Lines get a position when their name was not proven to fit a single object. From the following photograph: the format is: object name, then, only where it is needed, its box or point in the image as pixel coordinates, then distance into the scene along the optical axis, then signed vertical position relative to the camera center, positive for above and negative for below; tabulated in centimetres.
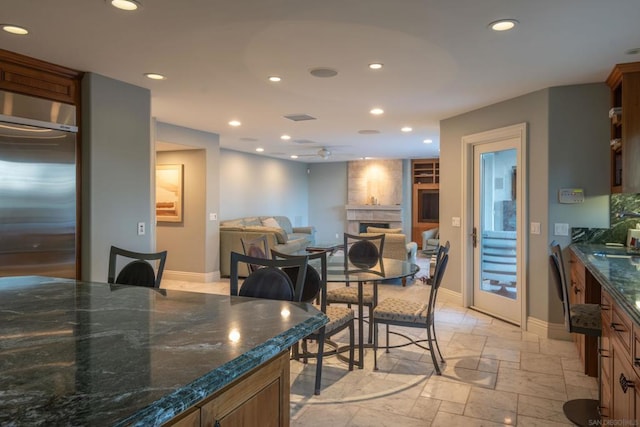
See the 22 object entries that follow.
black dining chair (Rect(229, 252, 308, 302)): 210 -35
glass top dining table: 325 -50
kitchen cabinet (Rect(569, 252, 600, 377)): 319 -69
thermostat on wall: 405 +16
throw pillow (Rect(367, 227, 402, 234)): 722 -34
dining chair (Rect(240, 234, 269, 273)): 378 -34
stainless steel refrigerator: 320 +20
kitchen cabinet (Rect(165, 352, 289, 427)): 103 -52
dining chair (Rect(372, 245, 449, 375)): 322 -78
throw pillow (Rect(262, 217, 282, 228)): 931 -23
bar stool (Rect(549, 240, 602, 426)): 248 -65
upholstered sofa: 702 -49
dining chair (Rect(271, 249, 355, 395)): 294 -81
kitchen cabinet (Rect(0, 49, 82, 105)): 324 +108
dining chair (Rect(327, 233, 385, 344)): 384 -48
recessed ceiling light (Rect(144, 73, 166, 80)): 370 +120
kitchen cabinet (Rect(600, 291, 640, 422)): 167 -69
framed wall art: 694 +32
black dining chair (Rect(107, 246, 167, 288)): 244 -36
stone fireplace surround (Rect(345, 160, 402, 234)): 1120 +51
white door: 455 -14
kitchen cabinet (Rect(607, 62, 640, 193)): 343 +74
